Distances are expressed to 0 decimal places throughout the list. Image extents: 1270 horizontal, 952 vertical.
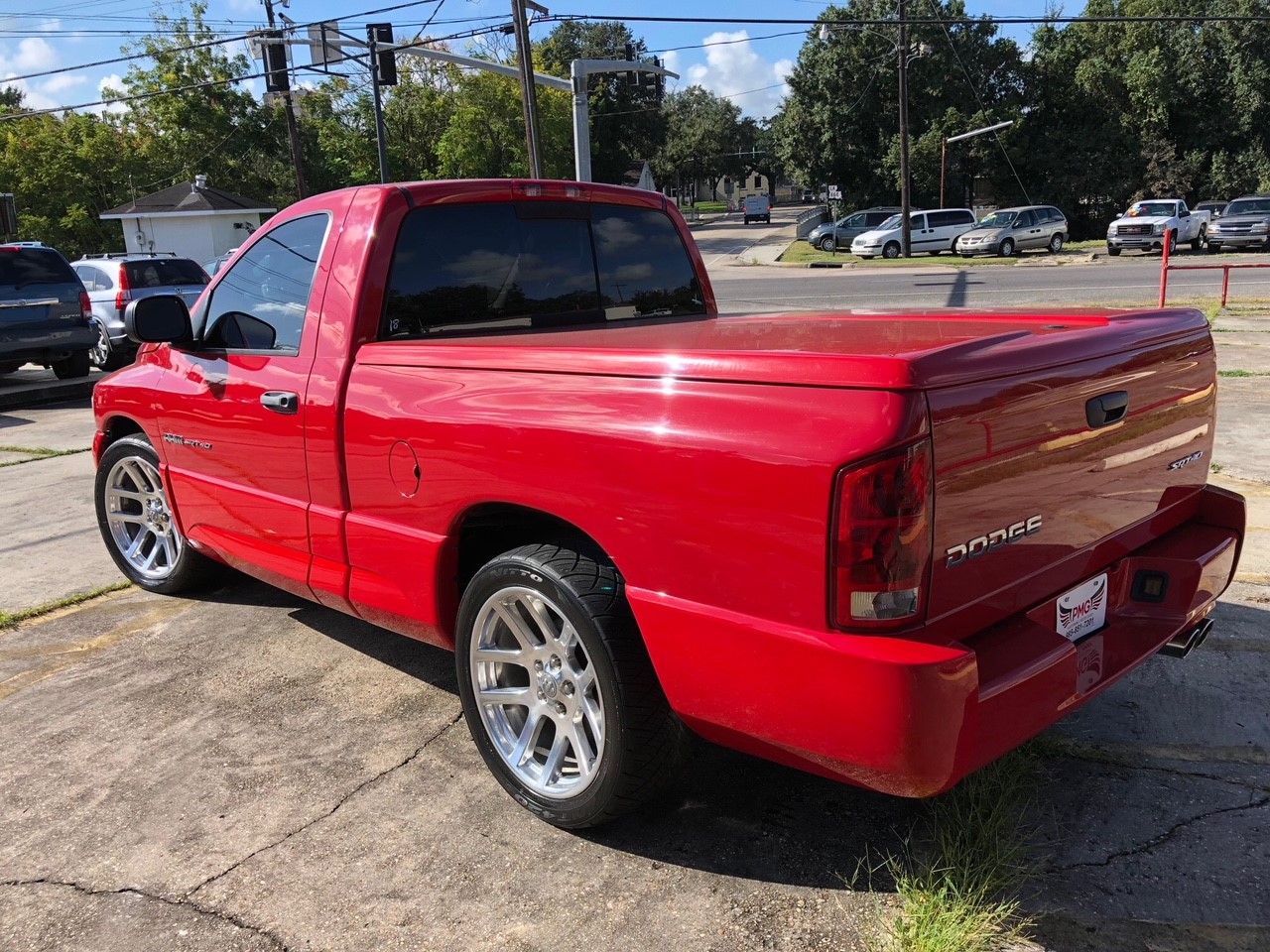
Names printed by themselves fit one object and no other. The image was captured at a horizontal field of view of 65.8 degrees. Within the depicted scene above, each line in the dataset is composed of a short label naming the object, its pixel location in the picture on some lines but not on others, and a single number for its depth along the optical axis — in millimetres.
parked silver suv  14734
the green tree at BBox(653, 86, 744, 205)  90225
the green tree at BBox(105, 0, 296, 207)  45375
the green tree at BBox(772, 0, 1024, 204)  49094
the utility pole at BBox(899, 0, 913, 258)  33594
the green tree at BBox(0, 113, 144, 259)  41188
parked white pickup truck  30562
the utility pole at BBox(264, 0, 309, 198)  32406
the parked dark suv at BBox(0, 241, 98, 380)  12344
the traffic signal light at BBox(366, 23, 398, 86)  22688
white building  36781
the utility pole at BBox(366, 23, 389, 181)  22125
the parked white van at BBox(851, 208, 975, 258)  35688
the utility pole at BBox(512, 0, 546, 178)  19422
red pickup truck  2141
